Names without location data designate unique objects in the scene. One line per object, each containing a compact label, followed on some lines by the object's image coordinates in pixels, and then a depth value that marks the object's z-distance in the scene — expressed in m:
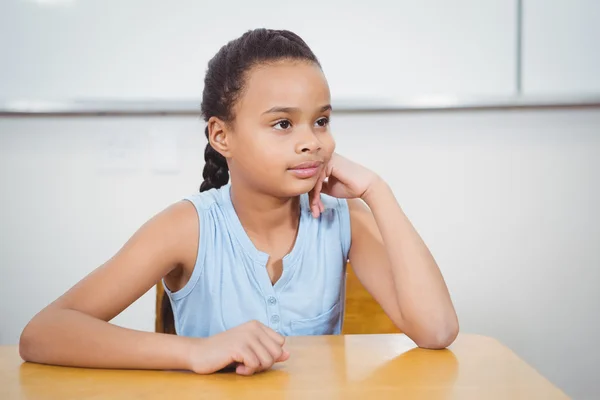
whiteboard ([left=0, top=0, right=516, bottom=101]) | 2.12
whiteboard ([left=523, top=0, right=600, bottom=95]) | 2.12
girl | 1.09
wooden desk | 0.80
